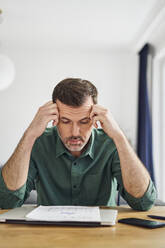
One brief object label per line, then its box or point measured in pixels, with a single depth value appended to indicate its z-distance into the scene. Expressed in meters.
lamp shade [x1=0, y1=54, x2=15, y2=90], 3.33
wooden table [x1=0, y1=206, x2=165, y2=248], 0.80
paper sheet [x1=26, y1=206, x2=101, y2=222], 0.98
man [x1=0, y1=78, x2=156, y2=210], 1.33
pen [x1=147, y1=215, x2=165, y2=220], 1.10
